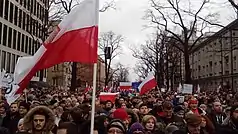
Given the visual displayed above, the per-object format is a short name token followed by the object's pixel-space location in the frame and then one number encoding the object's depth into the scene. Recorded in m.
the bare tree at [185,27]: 28.10
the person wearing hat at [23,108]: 5.94
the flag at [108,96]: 9.49
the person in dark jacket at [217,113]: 7.04
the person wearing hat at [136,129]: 4.13
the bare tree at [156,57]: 40.16
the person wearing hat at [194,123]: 3.97
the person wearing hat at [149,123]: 4.80
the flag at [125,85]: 21.93
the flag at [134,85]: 20.26
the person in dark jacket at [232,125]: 4.88
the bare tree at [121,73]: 74.02
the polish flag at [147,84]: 12.31
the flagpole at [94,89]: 3.56
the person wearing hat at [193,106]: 6.40
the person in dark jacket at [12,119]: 6.10
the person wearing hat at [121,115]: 5.16
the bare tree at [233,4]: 14.78
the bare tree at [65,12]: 26.20
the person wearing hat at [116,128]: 3.96
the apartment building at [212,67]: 43.36
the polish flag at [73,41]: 4.04
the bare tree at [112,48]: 47.68
